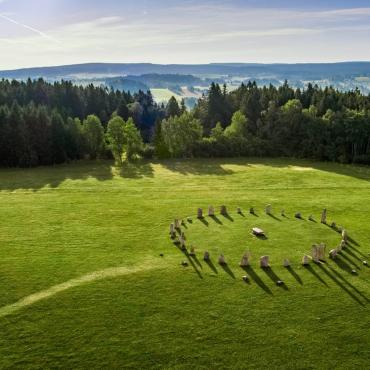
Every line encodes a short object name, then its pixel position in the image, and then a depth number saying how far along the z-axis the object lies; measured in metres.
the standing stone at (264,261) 38.31
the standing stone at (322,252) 39.69
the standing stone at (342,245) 42.42
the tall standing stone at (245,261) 38.66
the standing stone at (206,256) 40.19
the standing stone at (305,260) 39.06
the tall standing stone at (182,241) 43.74
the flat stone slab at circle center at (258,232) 46.50
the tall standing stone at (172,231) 47.22
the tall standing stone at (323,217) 51.36
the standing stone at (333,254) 40.78
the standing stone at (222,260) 39.34
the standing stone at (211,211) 54.44
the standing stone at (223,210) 55.27
